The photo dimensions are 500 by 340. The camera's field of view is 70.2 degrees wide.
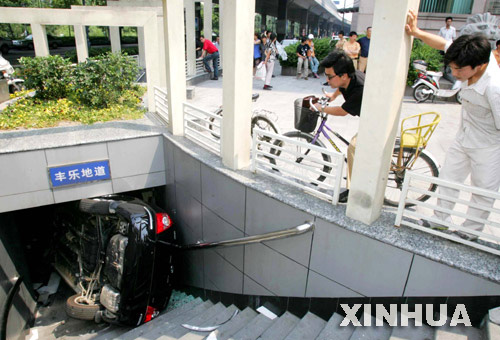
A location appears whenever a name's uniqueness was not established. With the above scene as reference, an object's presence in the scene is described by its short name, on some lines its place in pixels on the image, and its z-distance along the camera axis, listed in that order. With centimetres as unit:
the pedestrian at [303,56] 1145
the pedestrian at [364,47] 847
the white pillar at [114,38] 1473
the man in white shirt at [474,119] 257
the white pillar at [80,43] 968
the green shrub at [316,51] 1282
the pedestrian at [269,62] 1008
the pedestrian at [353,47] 888
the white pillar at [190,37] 1203
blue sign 540
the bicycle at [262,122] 516
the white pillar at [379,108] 261
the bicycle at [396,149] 366
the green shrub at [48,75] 714
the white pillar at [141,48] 1416
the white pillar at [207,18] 1344
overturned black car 529
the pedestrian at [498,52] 548
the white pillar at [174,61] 542
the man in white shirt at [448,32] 1001
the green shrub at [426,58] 913
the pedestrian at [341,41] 1030
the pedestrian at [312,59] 1157
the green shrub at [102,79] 689
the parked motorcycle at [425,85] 835
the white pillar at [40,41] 785
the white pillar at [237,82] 391
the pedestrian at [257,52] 1041
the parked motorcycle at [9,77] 922
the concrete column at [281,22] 3058
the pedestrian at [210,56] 1174
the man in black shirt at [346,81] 346
